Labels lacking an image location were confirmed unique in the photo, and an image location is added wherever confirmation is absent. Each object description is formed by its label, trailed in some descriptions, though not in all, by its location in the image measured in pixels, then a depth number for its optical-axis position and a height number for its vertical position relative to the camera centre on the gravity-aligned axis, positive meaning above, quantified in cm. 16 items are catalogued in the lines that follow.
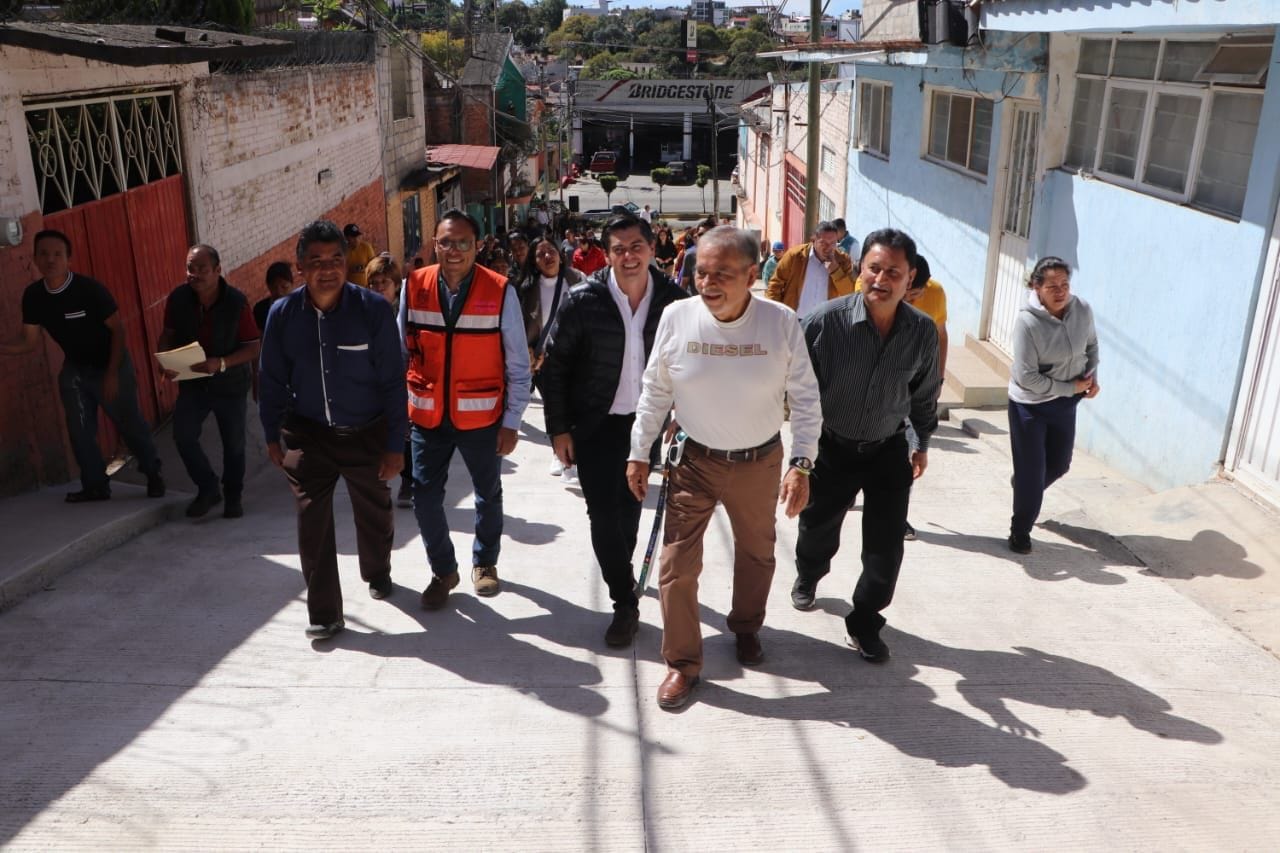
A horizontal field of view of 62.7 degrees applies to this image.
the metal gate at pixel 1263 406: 567 -166
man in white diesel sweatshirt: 361 -115
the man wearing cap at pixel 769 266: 946 -167
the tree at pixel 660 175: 4984 -461
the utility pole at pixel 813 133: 1609 -82
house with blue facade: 592 -79
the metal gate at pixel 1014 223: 995 -131
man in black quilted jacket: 423 -116
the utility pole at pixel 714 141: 3694 -225
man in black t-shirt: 542 -144
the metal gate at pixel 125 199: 654 -87
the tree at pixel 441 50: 3423 +67
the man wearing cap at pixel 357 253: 868 -156
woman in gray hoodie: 523 -142
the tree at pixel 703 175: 4791 -451
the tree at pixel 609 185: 4767 -480
